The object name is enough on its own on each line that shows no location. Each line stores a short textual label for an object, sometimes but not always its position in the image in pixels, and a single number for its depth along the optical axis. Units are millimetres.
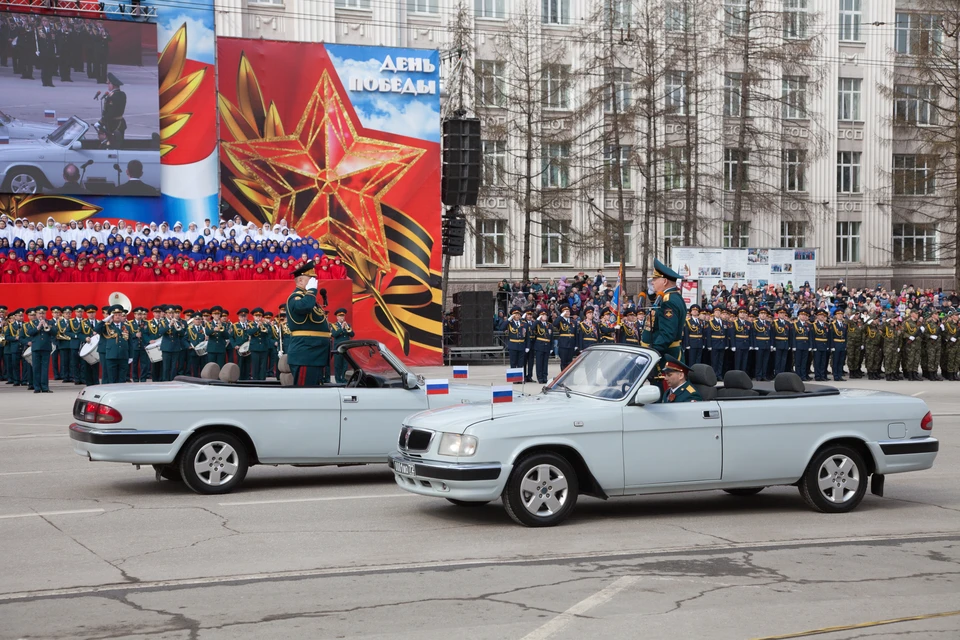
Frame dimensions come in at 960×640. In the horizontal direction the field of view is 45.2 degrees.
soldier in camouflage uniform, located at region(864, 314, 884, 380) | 29734
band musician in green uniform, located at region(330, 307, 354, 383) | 25766
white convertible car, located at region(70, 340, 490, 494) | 10453
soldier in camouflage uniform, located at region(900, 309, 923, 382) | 29797
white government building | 47406
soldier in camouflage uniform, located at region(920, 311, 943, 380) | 30031
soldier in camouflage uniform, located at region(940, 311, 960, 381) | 30188
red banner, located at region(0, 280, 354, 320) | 26125
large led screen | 29359
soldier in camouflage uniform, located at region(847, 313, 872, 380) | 30031
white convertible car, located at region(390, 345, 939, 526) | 9031
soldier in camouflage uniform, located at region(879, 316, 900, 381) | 29634
